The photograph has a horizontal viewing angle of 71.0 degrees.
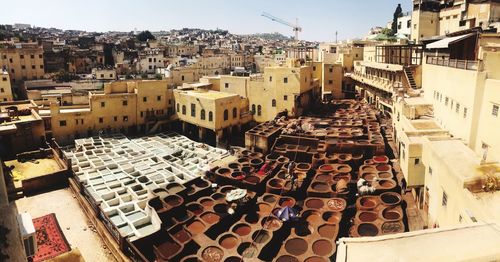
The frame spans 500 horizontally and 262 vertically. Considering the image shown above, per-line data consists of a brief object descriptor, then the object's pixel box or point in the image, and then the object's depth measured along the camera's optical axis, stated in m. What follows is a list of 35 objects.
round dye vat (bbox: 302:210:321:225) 20.53
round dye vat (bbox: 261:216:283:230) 20.47
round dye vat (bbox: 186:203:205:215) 22.71
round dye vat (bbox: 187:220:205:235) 20.60
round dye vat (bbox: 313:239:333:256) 17.66
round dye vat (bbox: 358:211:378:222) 19.64
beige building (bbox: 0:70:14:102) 52.00
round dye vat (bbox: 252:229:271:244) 19.36
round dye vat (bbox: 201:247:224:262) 18.11
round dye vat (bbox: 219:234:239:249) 19.16
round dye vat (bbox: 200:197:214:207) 23.52
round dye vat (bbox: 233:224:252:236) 20.37
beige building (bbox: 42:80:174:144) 39.31
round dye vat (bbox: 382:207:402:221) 19.17
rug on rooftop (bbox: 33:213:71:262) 20.79
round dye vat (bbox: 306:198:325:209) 22.31
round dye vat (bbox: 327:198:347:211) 21.52
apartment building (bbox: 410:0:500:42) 38.09
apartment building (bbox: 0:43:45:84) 64.95
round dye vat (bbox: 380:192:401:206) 20.91
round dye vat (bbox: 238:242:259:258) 18.34
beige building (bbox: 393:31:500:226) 12.31
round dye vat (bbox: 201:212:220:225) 21.44
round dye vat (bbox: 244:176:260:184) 25.68
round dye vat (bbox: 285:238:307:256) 18.17
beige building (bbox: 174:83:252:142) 37.22
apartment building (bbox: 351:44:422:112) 35.16
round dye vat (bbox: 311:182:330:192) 23.97
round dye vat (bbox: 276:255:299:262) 17.39
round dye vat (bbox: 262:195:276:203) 23.59
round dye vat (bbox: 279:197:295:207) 22.77
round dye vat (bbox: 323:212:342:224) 20.30
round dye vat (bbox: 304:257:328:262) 17.00
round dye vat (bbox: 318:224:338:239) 19.08
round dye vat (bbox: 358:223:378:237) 18.22
